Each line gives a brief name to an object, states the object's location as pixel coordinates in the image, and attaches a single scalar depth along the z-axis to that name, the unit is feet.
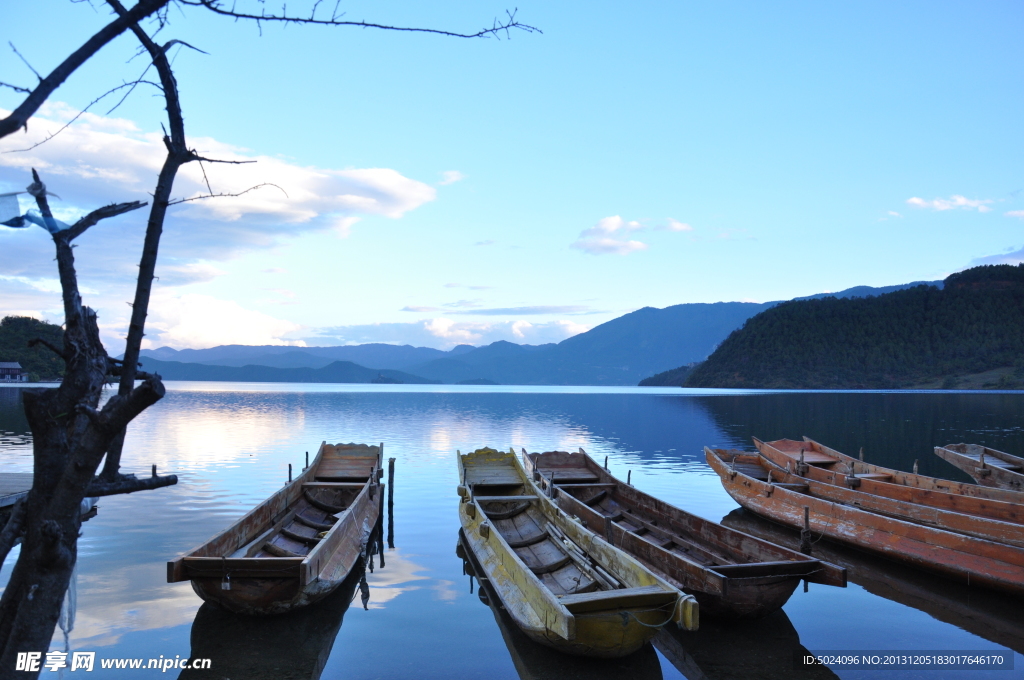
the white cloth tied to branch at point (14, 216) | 13.55
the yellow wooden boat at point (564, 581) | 29.25
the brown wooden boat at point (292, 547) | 33.42
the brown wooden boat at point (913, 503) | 46.16
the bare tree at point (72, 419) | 12.82
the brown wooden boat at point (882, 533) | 40.47
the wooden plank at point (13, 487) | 42.77
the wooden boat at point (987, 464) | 69.10
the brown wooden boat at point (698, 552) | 34.30
